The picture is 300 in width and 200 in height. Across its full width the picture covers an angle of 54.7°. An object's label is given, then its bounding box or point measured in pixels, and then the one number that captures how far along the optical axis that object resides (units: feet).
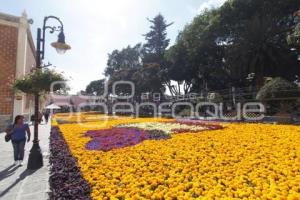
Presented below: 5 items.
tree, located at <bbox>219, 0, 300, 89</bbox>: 96.22
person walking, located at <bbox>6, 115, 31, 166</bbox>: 28.14
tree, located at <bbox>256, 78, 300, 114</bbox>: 51.57
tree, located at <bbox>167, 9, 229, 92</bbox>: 115.84
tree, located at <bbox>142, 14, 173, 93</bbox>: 151.94
